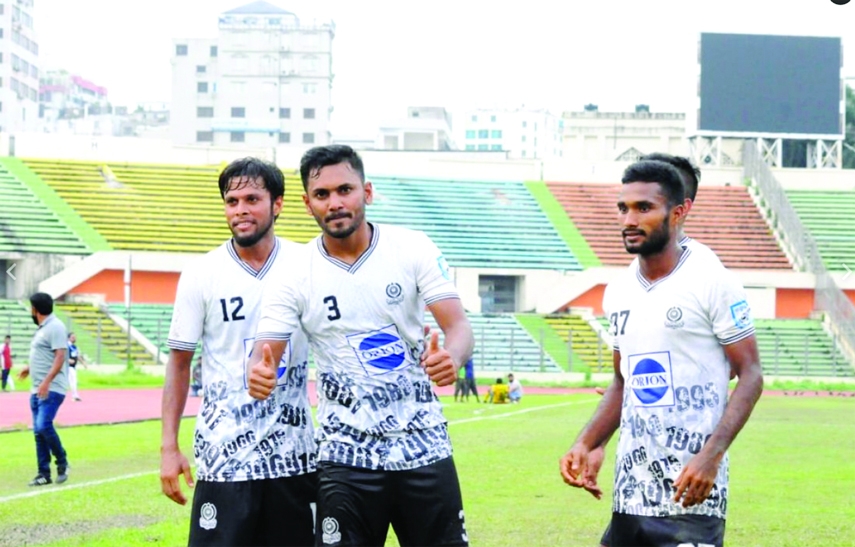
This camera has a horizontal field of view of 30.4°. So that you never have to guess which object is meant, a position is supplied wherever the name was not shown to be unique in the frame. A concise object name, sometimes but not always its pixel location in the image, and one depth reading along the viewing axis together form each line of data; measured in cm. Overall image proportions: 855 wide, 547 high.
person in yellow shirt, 3747
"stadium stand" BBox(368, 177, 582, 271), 6231
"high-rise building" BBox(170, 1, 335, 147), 14988
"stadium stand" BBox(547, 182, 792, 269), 6412
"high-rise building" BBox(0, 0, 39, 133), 14612
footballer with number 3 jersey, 655
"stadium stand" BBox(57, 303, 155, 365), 4925
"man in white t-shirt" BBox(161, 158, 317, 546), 699
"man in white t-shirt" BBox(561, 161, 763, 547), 632
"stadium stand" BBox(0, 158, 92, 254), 5656
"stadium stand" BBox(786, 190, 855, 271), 6494
